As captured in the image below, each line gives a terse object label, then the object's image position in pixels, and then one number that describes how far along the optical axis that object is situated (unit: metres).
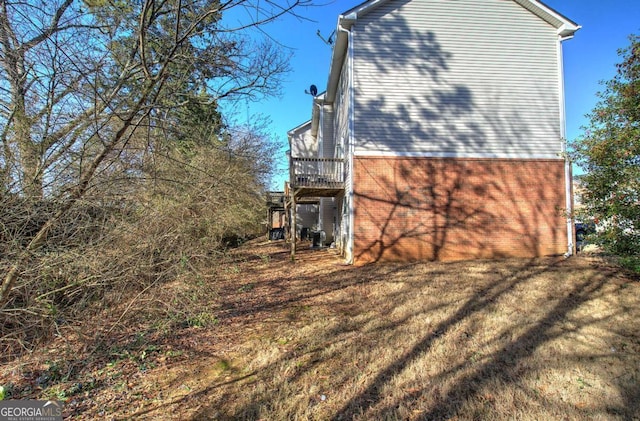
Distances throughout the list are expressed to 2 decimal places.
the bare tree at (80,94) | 3.67
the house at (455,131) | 9.80
